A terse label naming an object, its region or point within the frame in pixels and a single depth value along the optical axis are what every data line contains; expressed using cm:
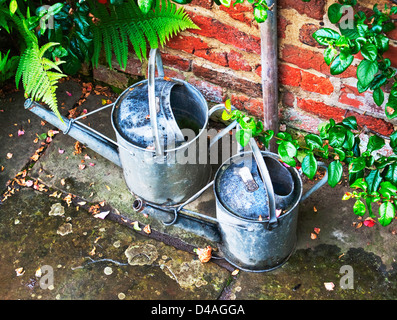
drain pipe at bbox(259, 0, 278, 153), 213
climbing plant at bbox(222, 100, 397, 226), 185
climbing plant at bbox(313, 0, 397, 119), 181
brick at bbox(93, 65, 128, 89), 301
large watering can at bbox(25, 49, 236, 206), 223
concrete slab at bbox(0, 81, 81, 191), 282
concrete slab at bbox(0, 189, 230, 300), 233
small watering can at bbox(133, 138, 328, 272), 207
